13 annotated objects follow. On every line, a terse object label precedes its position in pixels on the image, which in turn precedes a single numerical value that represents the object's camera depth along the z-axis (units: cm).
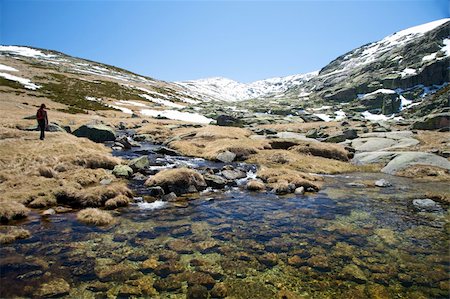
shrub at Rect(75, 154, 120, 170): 2312
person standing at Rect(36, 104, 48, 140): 2689
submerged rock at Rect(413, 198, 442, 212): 1652
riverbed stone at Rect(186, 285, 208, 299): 854
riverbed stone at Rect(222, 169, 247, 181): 2411
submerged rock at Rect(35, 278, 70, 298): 828
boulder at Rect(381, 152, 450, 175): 2694
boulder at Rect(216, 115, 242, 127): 6679
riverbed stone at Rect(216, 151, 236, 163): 3148
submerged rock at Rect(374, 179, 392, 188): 2219
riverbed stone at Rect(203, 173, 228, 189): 2134
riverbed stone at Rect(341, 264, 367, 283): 950
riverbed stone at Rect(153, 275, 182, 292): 883
